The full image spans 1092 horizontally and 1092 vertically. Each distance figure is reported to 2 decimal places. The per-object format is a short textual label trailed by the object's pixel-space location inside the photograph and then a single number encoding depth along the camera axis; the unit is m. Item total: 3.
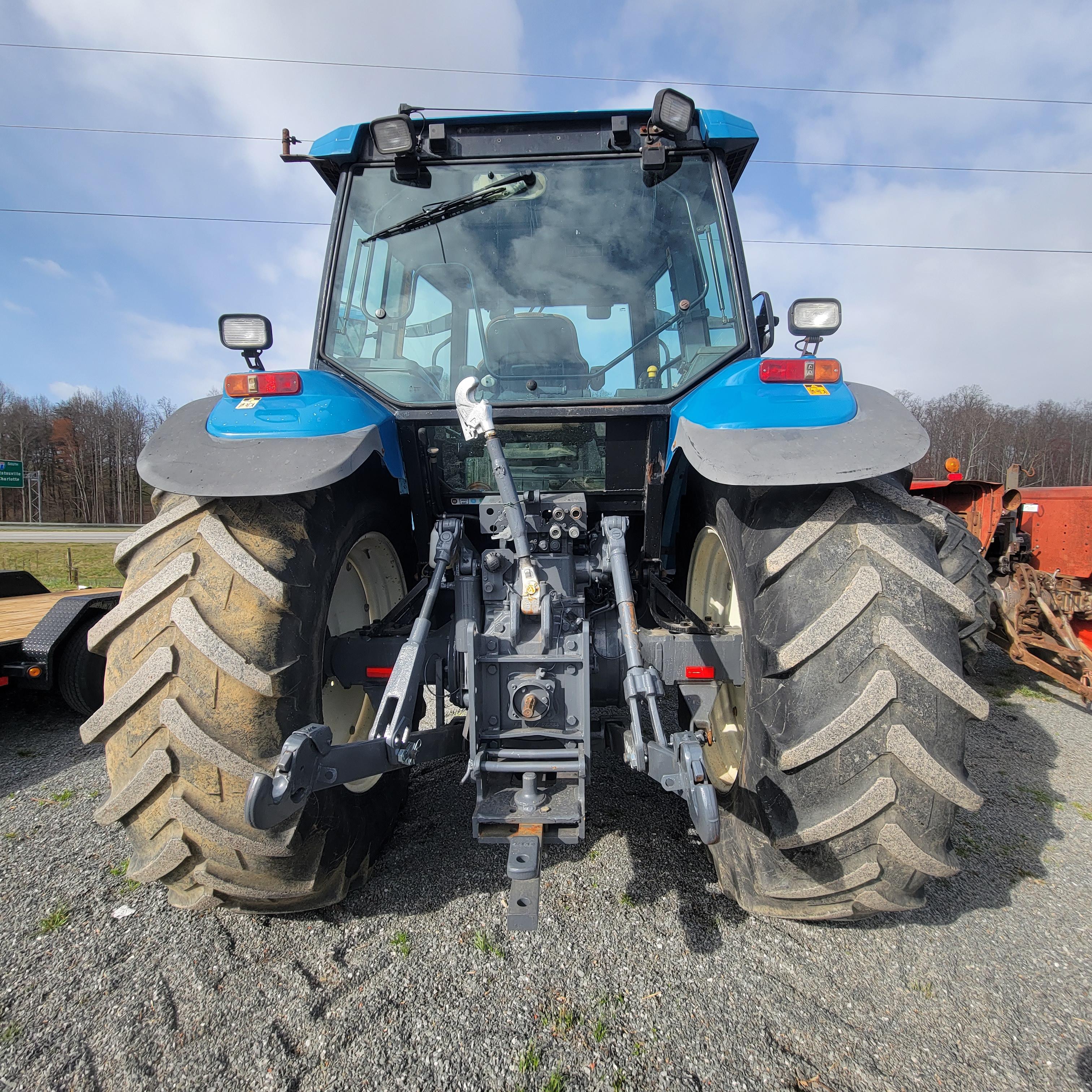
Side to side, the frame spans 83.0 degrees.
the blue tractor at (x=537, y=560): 1.59
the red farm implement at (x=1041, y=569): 4.78
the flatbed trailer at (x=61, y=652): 3.83
